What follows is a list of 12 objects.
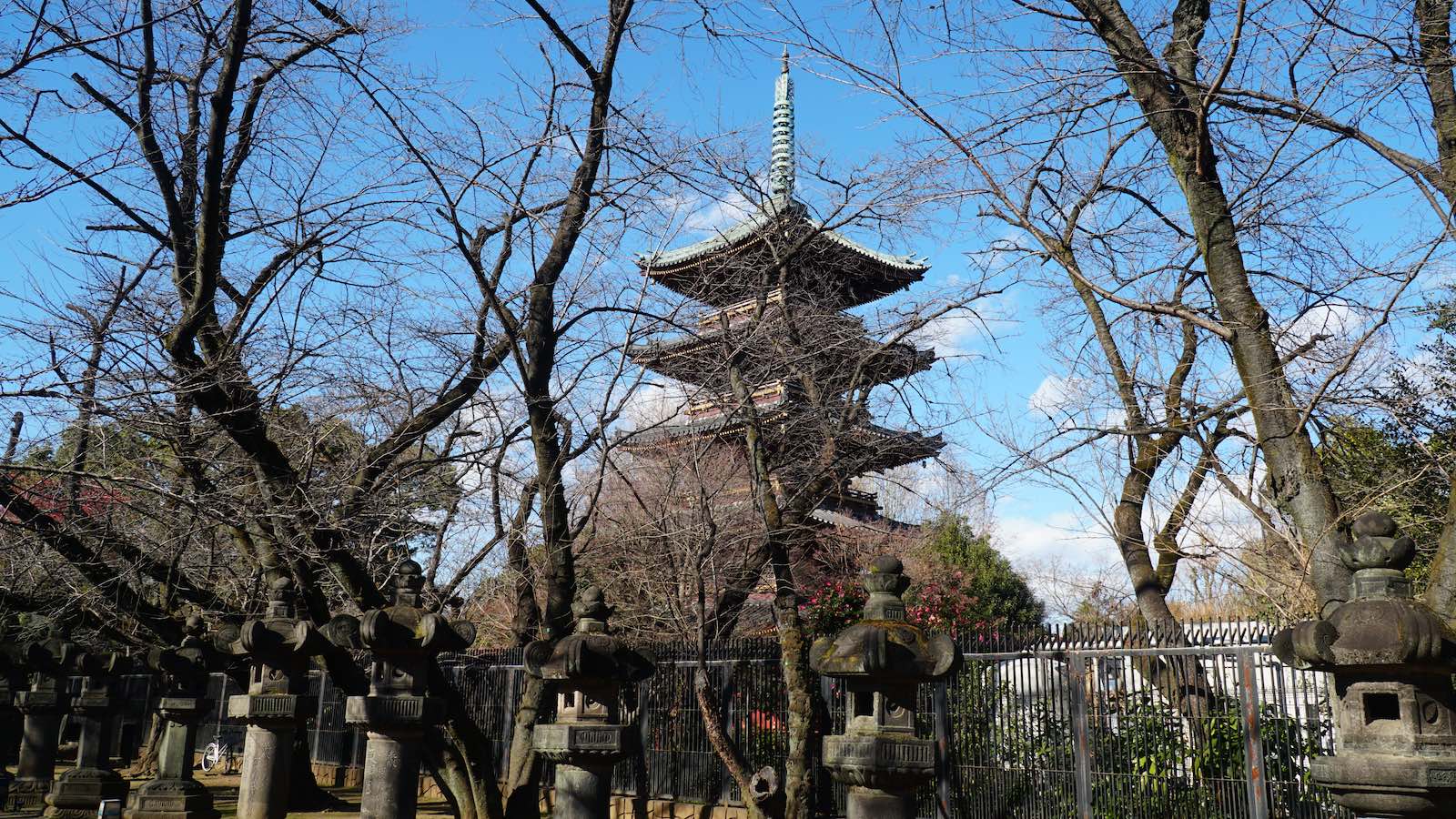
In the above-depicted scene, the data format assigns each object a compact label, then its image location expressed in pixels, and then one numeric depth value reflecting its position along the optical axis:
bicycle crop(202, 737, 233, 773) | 22.94
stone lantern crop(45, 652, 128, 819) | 13.34
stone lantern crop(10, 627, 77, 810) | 14.03
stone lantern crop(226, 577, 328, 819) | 10.01
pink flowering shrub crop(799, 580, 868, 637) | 17.62
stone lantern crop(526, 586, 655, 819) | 7.88
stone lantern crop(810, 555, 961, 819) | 6.49
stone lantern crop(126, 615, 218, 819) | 11.75
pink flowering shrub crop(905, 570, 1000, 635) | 20.58
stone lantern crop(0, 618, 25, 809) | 14.20
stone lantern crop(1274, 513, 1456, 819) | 5.29
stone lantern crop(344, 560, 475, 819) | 8.35
